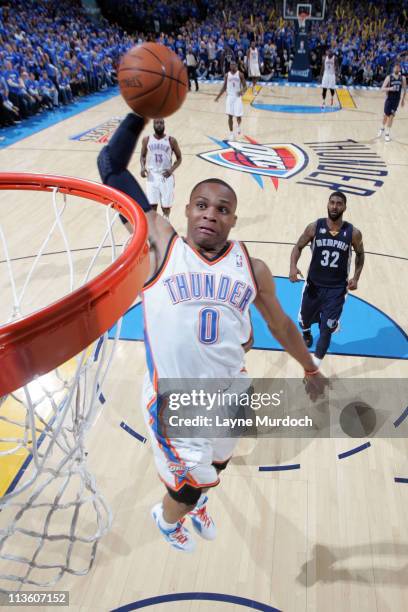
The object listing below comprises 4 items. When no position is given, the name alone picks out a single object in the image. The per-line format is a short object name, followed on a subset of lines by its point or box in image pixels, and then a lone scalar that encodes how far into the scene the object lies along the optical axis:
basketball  2.26
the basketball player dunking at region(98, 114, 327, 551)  2.03
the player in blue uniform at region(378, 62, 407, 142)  9.51
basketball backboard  19.31
